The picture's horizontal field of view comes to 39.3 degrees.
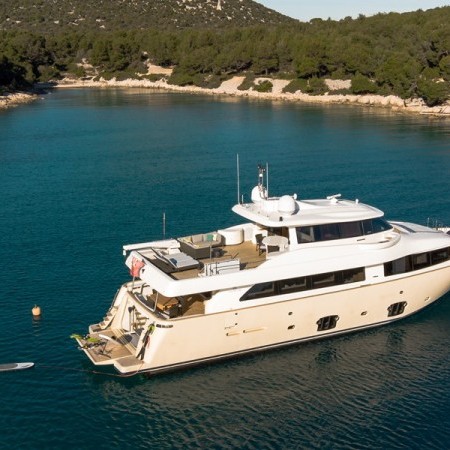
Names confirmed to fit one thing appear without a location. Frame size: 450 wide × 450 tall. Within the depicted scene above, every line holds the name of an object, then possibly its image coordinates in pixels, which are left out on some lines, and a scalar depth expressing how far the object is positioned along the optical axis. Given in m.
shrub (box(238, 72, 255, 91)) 145.75
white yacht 23.02
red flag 24.74
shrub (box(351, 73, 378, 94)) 122.06
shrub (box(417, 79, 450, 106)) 102.44
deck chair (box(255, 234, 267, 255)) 26.17
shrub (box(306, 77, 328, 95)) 129.75
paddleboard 23.42
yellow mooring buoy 27.91
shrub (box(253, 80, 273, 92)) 139.25
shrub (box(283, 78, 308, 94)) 133.88
